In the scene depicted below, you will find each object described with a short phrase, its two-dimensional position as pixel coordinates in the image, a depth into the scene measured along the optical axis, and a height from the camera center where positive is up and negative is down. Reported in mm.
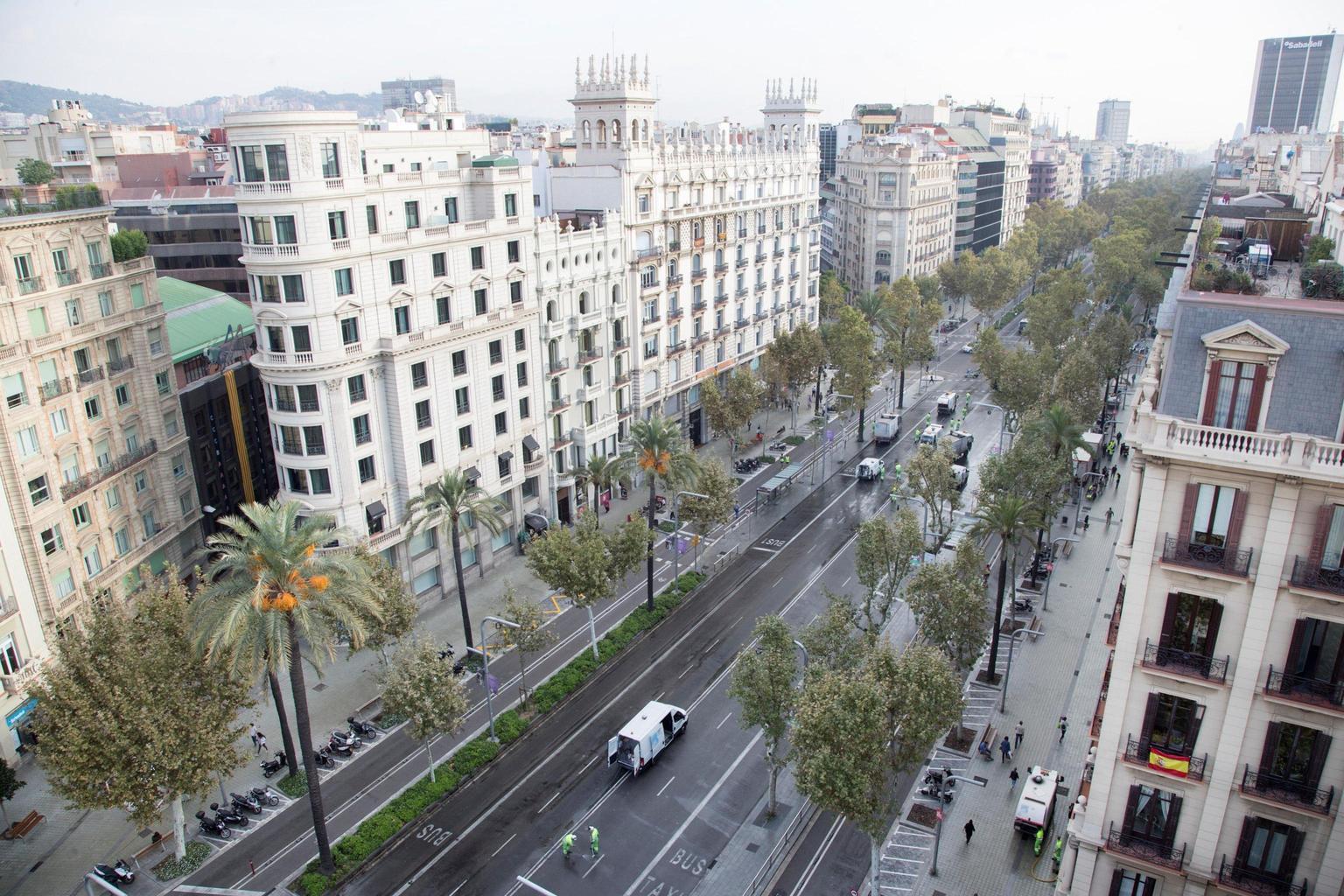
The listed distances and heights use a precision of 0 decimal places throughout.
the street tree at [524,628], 53375 -26770
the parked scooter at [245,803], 47719 -32338
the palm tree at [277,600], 38906 -18479
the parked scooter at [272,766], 50188 -32134
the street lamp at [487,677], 50250 -28374
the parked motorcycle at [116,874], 42969 -32256
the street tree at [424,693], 45719 -26016
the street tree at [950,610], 49406 -24186
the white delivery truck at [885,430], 98625 -29072
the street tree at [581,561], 57250 -24912
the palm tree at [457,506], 56875 -21932
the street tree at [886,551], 55062 -23358
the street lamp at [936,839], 41500 -30533
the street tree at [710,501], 68188 -25170
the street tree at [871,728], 37438 -23273
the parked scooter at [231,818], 46438 -32160
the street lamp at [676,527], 68250 -27314
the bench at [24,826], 46062 -32337
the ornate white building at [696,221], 84438 -7161
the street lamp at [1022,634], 61231 -31641
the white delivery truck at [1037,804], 43469 -30390
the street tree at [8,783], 44919 -29538
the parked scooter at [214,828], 46094 -32374
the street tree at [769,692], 43562 -24928
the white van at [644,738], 49375 -30783
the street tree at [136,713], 39719 -23747
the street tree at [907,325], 106562 -22000
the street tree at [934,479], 66788 -23427
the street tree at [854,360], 94812 -21246
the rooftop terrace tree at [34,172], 77219 -1053
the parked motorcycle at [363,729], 53719 -32294
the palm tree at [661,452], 64062 -20517
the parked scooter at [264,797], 48219 -32420
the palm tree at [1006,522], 52656 -20982
